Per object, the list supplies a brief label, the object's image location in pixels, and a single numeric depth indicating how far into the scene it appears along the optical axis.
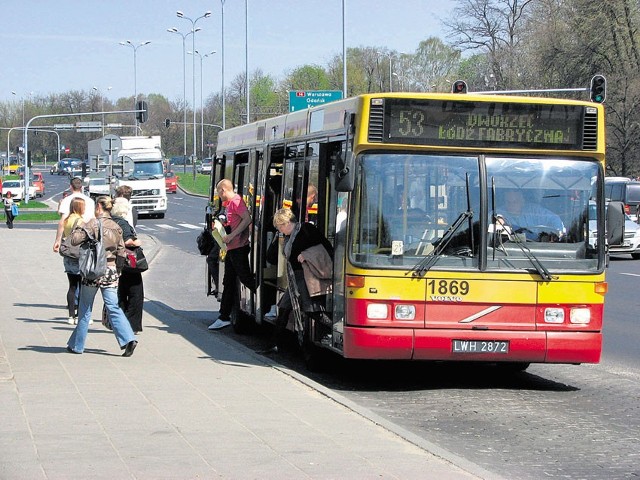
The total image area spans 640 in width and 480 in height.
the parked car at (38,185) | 86.69
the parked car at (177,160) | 144.68
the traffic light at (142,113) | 63.75
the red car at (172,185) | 86.46
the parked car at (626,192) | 42.22
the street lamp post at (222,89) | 77.64
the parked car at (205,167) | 126.82
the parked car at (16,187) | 75.00
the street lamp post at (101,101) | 140.25
